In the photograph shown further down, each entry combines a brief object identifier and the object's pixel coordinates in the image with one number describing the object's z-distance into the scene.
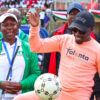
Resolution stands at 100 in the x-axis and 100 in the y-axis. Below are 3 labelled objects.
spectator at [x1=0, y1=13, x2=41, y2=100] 5.99
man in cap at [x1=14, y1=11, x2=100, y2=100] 5.26
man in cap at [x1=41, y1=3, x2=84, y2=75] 6.87
